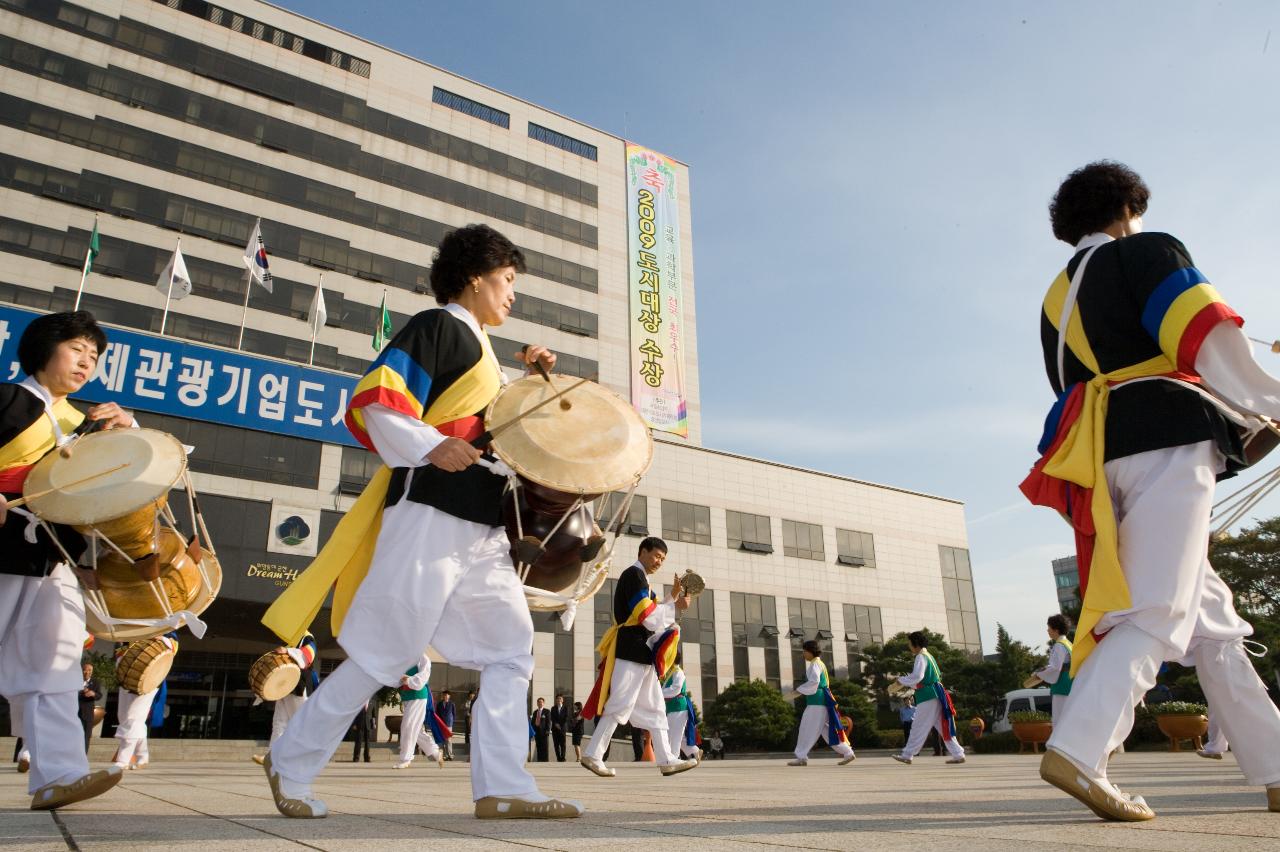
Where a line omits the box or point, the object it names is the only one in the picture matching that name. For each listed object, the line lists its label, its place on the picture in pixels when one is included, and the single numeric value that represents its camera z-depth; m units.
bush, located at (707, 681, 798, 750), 30.67
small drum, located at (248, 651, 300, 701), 10.50
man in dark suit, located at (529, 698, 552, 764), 22.14
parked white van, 28.78
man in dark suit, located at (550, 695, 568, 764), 22.16
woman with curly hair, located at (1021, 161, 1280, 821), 2.96
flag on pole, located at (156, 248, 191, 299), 26.81
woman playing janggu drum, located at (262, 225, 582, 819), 3.10
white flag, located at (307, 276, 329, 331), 30.50
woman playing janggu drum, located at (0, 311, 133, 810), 3.43
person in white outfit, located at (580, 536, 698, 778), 8.29
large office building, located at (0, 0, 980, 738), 28.39
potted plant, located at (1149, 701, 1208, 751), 14.69
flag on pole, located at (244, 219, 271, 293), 28.78
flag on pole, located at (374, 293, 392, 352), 31.16
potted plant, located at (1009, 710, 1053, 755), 17.00
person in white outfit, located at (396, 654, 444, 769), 12.51
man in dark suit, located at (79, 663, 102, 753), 12.30
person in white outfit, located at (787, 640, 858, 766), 13.46
